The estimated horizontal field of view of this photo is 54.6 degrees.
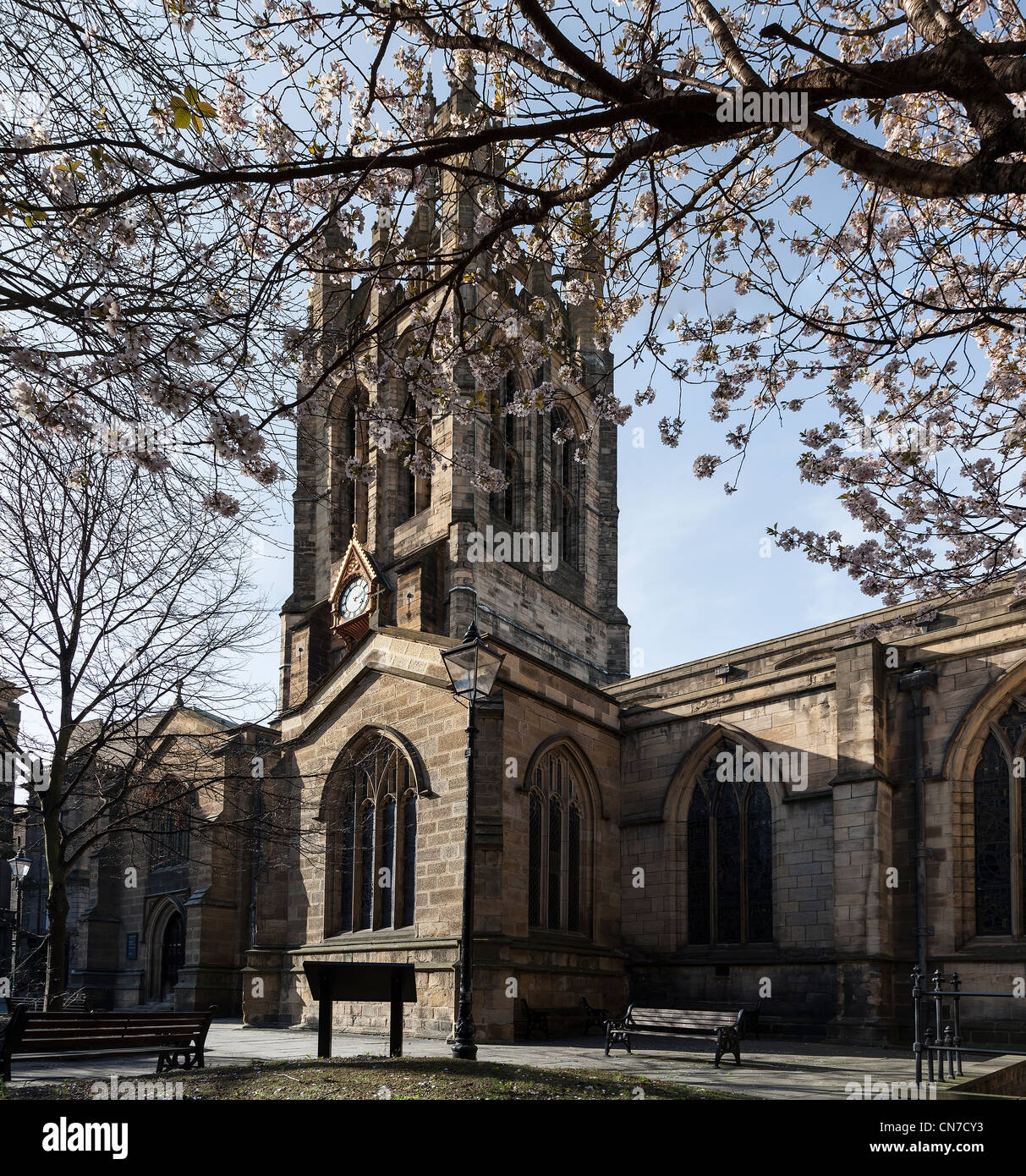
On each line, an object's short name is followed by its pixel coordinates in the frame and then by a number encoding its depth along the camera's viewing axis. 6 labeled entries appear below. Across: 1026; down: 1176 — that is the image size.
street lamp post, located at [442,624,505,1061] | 9.71
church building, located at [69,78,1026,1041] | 15.39
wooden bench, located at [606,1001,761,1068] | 12.48
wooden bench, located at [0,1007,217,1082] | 9.10
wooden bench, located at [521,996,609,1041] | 15.34
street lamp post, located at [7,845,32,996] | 19.14
